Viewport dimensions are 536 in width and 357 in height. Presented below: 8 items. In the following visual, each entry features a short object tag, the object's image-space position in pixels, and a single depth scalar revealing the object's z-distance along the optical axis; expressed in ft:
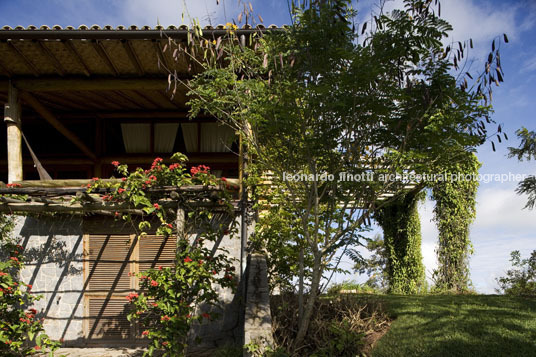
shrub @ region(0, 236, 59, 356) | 21.93
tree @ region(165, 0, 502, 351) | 18.39
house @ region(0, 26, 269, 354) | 25.38
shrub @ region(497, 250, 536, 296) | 33.73
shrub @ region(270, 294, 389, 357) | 19.80
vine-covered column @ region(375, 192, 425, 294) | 40.96
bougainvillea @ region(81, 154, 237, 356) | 20.22
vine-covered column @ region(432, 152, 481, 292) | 36.32
